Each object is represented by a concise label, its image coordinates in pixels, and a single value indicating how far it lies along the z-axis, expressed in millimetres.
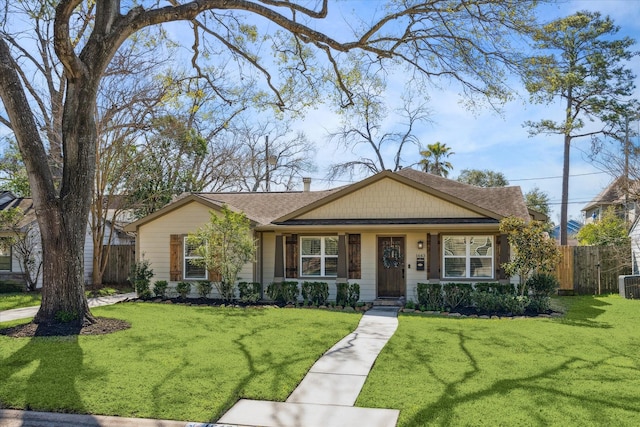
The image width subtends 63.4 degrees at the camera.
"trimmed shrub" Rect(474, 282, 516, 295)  14102
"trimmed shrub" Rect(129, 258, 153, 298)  15905
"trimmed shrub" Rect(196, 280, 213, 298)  15695
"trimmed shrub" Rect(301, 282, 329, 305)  15102
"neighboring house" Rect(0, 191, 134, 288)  19094
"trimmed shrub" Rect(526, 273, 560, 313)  13756
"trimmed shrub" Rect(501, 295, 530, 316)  12969
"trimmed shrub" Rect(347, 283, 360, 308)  14891
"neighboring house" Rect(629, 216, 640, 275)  19206
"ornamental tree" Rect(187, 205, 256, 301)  14633
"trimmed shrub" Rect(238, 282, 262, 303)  15188
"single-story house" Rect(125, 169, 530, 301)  15219
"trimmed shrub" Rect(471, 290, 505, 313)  13273
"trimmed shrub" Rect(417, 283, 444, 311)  14133
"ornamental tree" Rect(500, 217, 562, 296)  13133
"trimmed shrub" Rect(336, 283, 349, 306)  14945
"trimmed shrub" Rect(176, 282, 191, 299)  15805
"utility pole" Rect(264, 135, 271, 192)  34294
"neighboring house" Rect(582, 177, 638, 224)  17891
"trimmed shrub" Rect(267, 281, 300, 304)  15273
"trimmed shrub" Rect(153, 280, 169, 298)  16000
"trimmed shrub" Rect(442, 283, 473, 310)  14086
